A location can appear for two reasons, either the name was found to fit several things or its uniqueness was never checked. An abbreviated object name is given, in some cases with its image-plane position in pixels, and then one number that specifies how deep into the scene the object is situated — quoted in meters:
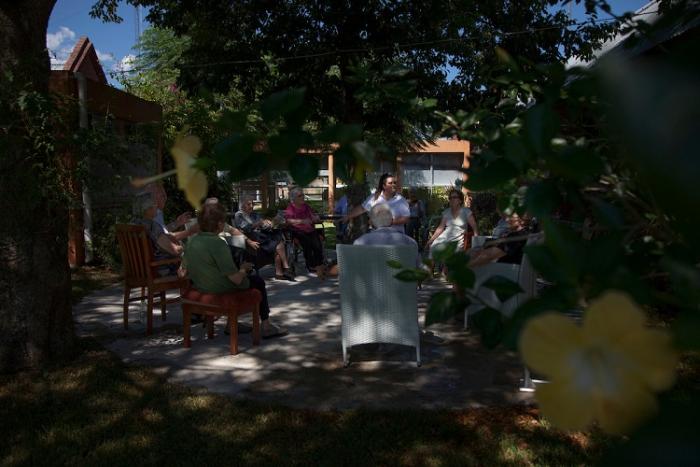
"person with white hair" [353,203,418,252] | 4.96
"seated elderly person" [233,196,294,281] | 8.16
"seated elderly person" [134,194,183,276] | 5.59
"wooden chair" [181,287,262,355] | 4.60
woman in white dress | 6.94
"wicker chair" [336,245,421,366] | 4.25
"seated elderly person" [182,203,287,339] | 4.56
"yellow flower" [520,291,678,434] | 0.34
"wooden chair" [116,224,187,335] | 5.21
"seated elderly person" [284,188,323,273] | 8.66
